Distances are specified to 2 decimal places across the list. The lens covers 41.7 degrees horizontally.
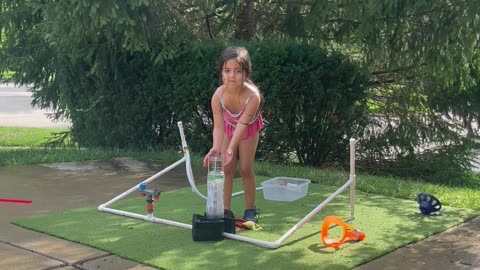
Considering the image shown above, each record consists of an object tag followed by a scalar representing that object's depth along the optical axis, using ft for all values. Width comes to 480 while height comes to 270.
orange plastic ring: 15.69
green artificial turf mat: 14.79
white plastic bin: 20.70
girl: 16.99
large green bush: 30.35
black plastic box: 16.16
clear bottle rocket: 16.08
